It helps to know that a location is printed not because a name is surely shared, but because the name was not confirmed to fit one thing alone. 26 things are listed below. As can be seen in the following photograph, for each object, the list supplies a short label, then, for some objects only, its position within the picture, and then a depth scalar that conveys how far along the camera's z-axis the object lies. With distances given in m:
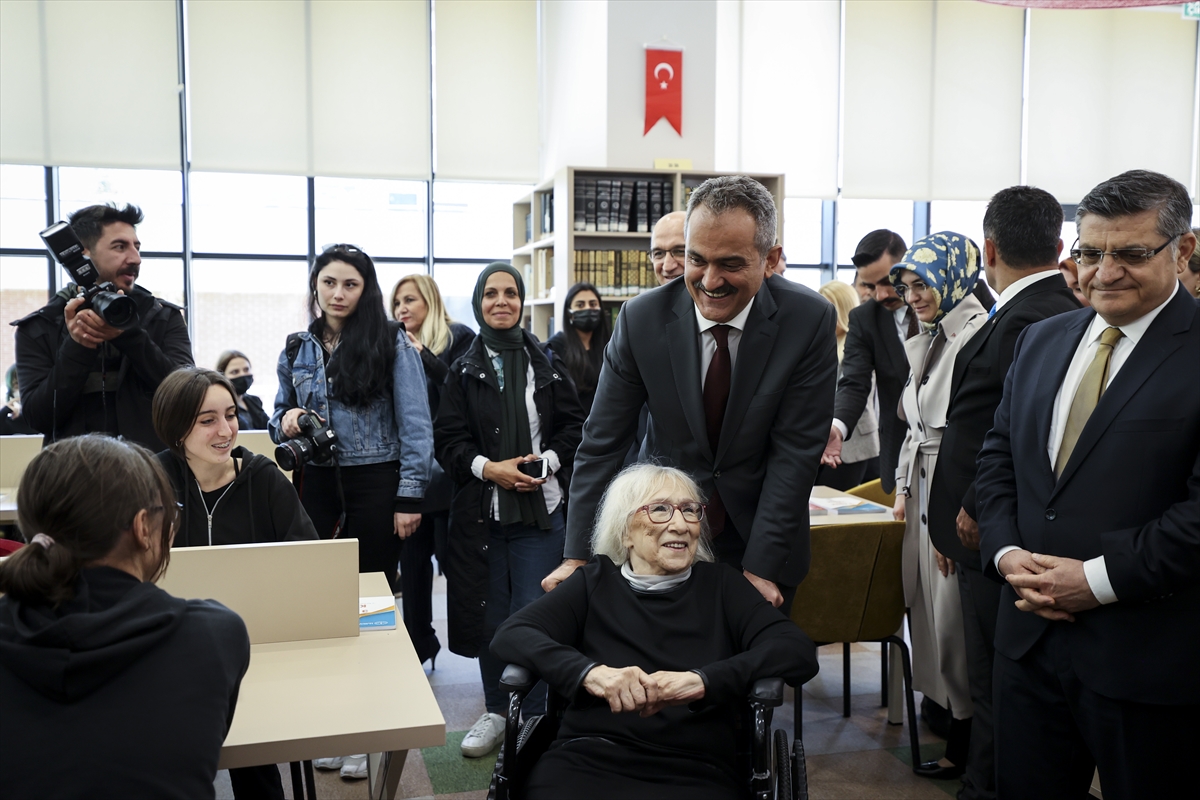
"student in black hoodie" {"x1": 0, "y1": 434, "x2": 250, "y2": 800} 1.29
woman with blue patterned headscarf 2.80
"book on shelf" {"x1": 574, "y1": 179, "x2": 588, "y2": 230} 5.85
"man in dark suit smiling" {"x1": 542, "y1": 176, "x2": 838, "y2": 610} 1.94
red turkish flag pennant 5.94
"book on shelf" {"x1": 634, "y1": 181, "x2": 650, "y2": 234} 5.89
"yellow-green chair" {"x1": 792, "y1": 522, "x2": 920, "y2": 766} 2.88
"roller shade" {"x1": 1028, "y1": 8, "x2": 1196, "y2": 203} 8.34
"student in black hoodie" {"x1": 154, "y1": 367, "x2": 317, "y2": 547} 2.31
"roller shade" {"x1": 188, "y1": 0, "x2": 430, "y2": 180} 6.72
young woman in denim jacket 3.04
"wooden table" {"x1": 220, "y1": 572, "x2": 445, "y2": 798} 1.58
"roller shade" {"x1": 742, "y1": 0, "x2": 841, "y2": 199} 7.73
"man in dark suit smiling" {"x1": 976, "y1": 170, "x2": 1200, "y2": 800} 1.71
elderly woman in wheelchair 1.85
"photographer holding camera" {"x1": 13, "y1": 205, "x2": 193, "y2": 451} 2.79
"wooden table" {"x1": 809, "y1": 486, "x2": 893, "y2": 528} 3.18
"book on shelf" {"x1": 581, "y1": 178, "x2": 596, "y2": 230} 5.86
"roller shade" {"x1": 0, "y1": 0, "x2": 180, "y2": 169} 6.32
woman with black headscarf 3.21
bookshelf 5.84
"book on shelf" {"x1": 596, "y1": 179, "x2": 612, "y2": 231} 5.87
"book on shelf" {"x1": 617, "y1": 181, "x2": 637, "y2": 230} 5.91
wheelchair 1.75
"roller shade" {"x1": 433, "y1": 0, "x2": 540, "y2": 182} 7.26
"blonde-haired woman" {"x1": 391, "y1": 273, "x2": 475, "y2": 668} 3.73
